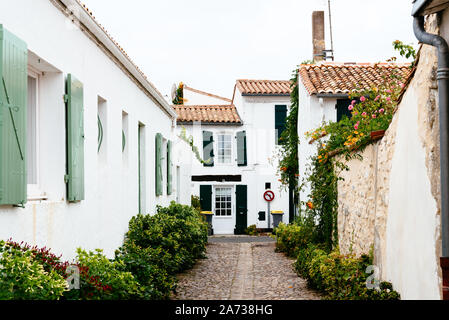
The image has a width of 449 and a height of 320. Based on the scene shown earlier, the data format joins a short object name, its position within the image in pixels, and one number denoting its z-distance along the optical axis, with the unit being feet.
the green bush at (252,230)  77.97
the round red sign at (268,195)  79.41
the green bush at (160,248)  23.40
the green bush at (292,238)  40.43
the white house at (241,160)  79.71
